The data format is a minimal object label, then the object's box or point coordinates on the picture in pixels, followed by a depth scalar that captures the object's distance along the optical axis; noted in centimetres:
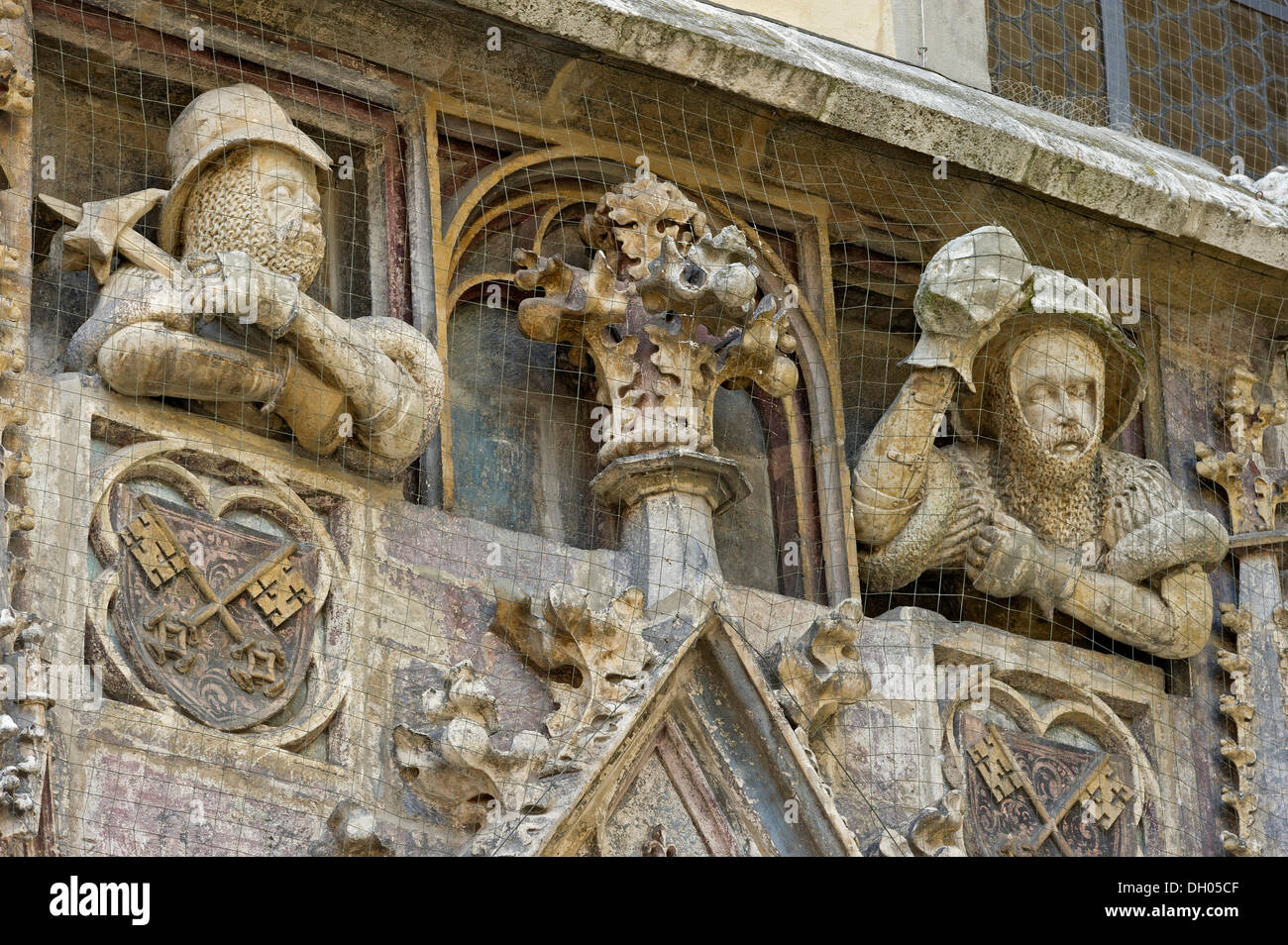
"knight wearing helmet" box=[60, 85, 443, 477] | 1431
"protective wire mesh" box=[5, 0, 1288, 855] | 1411
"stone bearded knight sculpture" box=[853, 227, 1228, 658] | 1647
